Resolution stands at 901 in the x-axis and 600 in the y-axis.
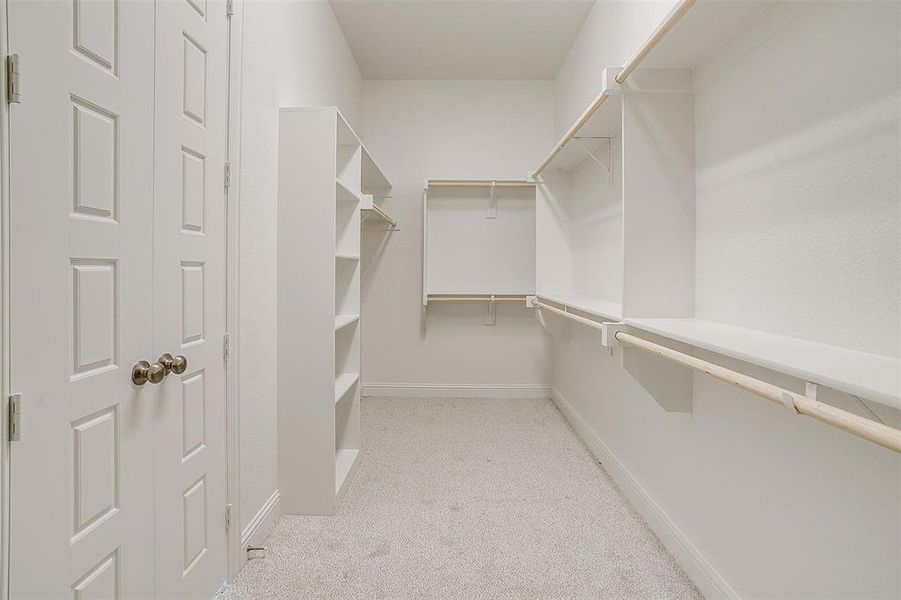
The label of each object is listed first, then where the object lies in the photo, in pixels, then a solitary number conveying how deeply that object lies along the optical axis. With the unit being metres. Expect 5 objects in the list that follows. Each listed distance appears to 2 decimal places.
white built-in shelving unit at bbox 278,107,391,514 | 1.94
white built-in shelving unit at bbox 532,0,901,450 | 0.84
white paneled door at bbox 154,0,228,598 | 1.20
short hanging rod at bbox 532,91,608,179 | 1.63
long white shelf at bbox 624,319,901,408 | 0.66
